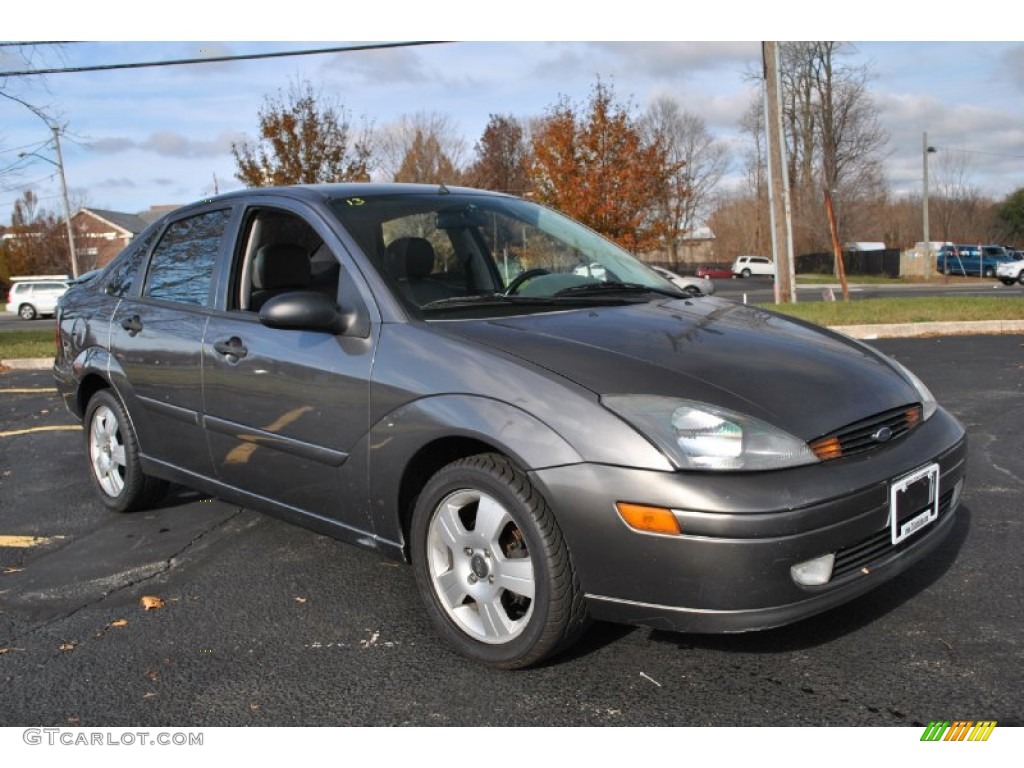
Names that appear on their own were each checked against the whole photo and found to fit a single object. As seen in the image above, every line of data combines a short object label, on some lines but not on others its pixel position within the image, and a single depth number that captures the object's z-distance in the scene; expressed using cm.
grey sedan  256
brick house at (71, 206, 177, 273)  6103
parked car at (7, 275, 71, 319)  3584
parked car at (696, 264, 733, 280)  5773
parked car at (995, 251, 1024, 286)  3816
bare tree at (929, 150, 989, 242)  6294
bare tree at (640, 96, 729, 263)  6378
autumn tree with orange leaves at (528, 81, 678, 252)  2430
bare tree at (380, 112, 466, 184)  3712
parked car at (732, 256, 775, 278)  6016
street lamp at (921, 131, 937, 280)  4725
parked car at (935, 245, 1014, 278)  4669
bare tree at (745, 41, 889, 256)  5512
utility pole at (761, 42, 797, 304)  1681
